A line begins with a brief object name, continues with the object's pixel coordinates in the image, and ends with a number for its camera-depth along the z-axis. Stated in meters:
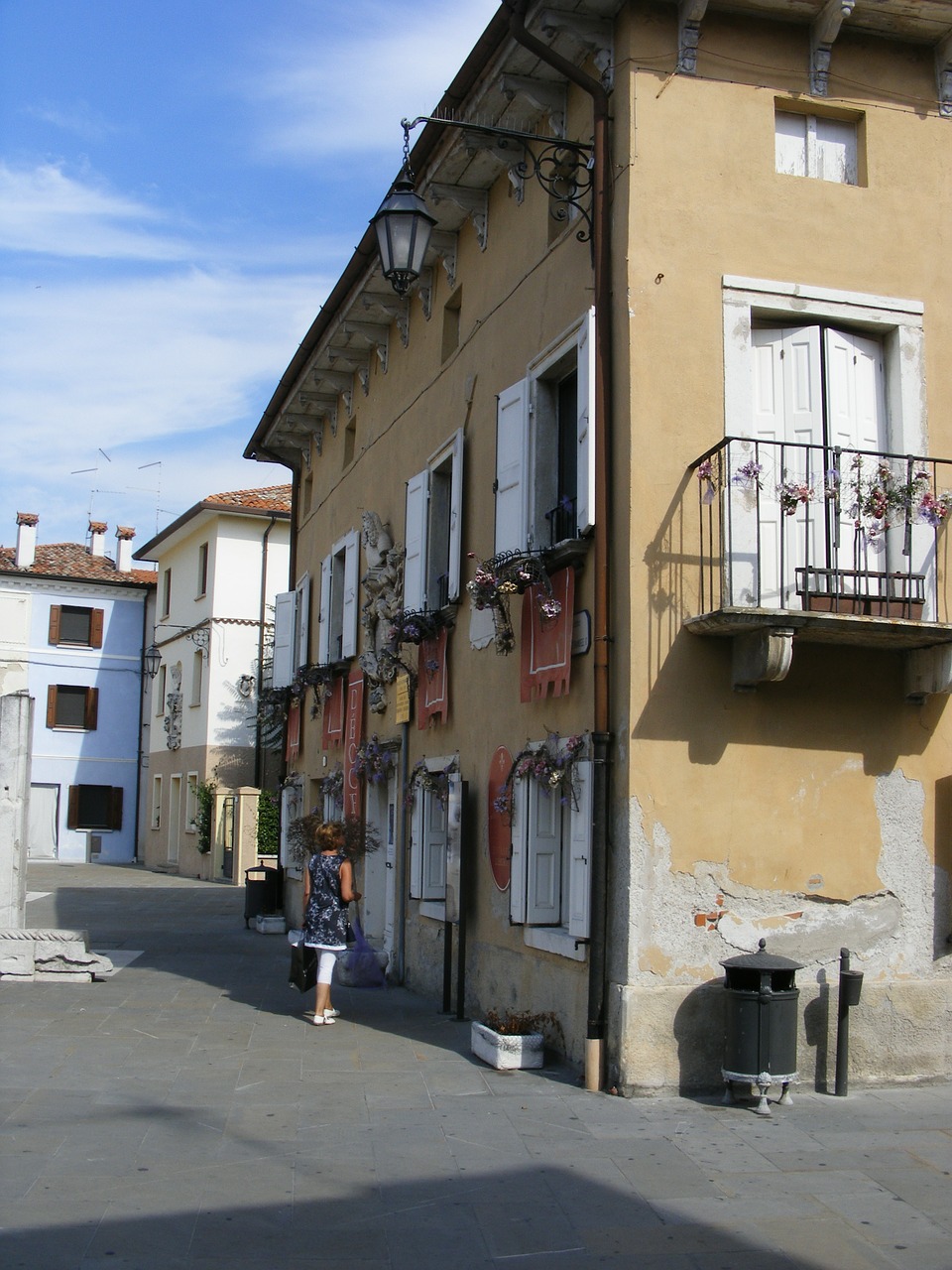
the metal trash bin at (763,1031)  7.73
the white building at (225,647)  32.59
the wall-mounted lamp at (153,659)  36.81
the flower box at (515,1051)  8.80
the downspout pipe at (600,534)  8.33
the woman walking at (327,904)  10.70
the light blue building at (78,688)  40.47
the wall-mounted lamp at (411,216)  8.86
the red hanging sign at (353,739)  15.27
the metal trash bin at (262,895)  19.16
